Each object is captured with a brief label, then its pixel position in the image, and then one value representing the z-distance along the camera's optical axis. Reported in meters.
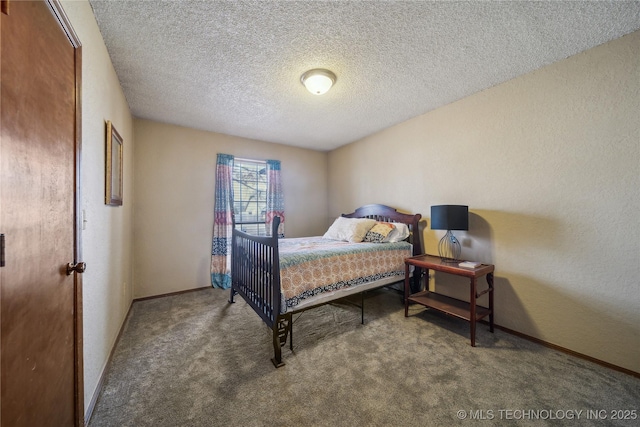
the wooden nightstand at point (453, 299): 2.12
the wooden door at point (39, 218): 0.71
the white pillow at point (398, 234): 3.14
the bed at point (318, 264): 1.99
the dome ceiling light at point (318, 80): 2.09
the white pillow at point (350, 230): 3.20
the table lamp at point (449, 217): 2.42
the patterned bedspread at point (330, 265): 2.08
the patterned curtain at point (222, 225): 3.66
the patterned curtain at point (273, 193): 4.18
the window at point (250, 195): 4.00
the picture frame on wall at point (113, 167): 1.81
